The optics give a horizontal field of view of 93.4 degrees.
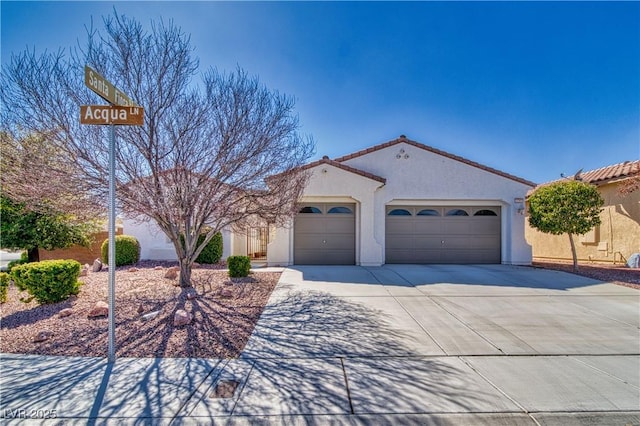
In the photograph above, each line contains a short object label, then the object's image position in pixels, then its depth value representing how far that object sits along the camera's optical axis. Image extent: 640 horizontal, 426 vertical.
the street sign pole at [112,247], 3.94
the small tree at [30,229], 9.37
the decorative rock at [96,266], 10.86
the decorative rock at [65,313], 5.70
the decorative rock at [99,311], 5.67
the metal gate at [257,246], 14.95
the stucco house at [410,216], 12.49
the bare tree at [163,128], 5.70
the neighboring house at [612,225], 13.04
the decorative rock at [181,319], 5.35
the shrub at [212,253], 12.53
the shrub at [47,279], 6.23
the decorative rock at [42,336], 4.73
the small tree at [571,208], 11.02
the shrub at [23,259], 10.70
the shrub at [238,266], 9.45
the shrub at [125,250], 12.21
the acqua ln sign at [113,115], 3.98
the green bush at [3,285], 6.60
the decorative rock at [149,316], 5.62
